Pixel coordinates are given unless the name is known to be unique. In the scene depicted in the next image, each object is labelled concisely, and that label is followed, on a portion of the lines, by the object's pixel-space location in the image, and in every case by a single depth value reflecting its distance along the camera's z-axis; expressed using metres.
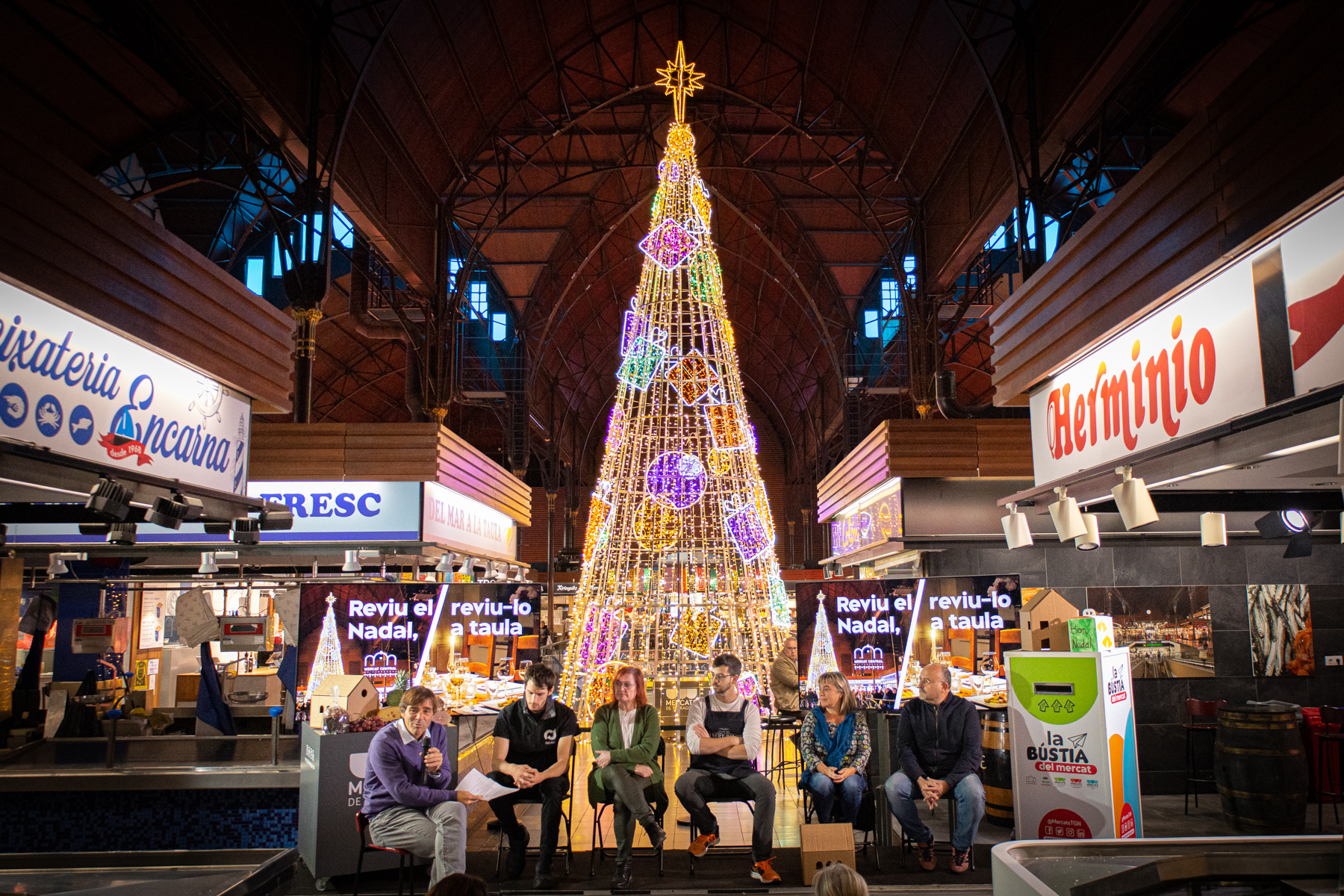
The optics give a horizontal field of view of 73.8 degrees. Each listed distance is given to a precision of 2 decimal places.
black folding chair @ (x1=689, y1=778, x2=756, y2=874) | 5.96
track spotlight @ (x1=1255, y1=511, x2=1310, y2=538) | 8.22
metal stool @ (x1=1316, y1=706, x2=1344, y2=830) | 7.40
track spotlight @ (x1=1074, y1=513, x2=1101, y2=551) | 5.70
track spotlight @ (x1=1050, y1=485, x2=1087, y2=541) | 5.65
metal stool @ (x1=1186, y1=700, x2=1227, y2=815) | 7.92
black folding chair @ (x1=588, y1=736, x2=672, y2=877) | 5.95
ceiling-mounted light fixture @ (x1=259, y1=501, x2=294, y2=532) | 6.71
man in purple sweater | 4.98
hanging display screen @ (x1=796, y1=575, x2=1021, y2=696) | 8.08
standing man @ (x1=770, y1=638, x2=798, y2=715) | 8.72
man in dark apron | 5.73
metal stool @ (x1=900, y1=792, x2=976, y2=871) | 5.79
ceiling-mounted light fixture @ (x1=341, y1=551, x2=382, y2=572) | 11.08
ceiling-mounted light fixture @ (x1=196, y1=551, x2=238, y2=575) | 10.76
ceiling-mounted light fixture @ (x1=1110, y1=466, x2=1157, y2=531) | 4.59
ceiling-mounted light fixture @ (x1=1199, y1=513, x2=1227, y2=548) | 5.82
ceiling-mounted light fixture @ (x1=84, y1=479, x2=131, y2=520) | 4.50
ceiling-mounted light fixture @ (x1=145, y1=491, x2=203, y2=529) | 5.04
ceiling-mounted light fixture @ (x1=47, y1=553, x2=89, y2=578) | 10.77
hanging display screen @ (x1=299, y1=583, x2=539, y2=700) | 7.00
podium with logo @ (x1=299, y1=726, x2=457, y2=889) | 5.64
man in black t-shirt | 5.81
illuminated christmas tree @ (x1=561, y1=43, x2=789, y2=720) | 8.12
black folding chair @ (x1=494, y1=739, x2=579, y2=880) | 5.84
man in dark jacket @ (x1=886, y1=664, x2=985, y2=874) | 5.70
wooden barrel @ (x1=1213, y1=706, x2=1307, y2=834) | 6.74
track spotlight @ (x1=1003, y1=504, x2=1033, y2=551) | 6.62
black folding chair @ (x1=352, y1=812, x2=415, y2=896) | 5.14
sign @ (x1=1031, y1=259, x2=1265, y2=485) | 3.88
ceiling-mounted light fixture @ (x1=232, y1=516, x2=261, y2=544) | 6.86
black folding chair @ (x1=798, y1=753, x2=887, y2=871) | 5.99
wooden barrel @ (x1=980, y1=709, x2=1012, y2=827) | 7.00
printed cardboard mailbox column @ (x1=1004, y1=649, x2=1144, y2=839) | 5.55
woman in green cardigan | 5.77
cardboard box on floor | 5.49
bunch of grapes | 5.95
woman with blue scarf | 5.87
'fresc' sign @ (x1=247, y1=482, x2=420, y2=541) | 10.57
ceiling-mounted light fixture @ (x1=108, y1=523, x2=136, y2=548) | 5.80
